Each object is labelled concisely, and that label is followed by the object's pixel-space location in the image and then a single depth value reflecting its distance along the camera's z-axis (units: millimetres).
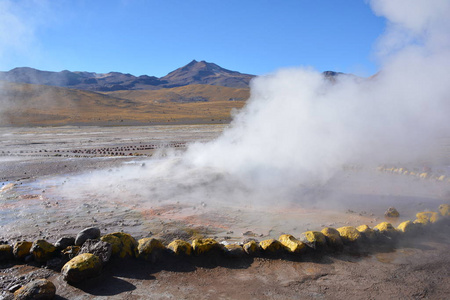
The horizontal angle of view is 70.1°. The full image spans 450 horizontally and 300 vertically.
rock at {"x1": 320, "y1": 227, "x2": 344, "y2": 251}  5156
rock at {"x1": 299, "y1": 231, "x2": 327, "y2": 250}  5055
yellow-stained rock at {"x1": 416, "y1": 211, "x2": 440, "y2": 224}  6062
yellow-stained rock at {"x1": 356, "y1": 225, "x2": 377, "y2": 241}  5418
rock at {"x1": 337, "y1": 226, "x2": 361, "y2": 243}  5320
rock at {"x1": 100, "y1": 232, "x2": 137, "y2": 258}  4789
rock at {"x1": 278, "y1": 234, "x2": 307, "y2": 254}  4918
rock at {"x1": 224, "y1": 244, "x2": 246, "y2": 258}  4871
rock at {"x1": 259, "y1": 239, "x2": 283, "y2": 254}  4961
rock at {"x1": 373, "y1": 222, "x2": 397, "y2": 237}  5555
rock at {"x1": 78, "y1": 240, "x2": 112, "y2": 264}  4547
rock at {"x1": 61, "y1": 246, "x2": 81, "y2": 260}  4789
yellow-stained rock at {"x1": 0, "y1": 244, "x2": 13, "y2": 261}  4832
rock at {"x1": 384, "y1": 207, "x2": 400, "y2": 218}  6879
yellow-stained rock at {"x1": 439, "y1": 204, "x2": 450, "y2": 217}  6366
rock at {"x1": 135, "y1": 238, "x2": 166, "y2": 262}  4789
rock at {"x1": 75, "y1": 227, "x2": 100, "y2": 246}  5047
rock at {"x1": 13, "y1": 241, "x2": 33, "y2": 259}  4840
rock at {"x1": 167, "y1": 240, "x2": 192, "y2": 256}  4922
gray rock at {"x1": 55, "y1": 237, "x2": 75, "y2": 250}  4965
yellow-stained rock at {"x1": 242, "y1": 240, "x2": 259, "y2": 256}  4945
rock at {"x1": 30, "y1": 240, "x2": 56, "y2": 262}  4773
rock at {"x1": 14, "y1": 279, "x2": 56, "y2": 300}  3686
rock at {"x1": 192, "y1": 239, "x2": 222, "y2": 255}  4914
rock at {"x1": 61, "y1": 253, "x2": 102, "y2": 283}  4148
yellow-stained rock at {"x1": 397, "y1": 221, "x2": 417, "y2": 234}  5655
